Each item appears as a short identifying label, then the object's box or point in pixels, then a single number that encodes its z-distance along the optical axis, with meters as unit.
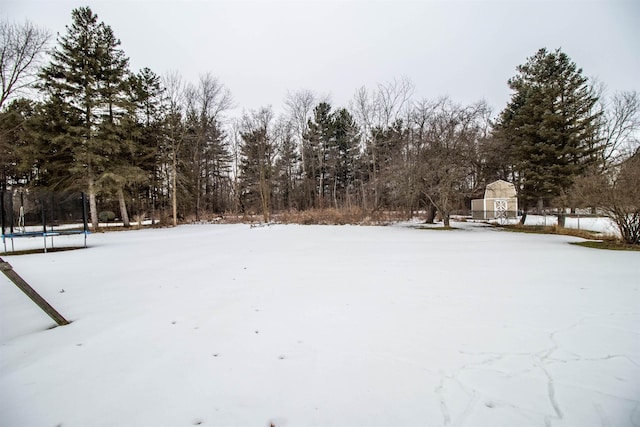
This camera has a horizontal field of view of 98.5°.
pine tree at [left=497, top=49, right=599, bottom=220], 15.38
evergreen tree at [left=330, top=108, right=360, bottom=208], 31.42
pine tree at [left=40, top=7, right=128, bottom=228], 15.87
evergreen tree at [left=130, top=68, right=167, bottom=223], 19.48
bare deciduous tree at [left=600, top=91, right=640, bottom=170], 21.41
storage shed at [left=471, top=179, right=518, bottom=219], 22.11
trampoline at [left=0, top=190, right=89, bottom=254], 9.35
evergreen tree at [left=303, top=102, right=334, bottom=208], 31.52
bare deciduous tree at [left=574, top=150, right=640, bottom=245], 7.68
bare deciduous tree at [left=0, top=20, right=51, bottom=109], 13.52
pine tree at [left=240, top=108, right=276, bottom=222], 23.25
